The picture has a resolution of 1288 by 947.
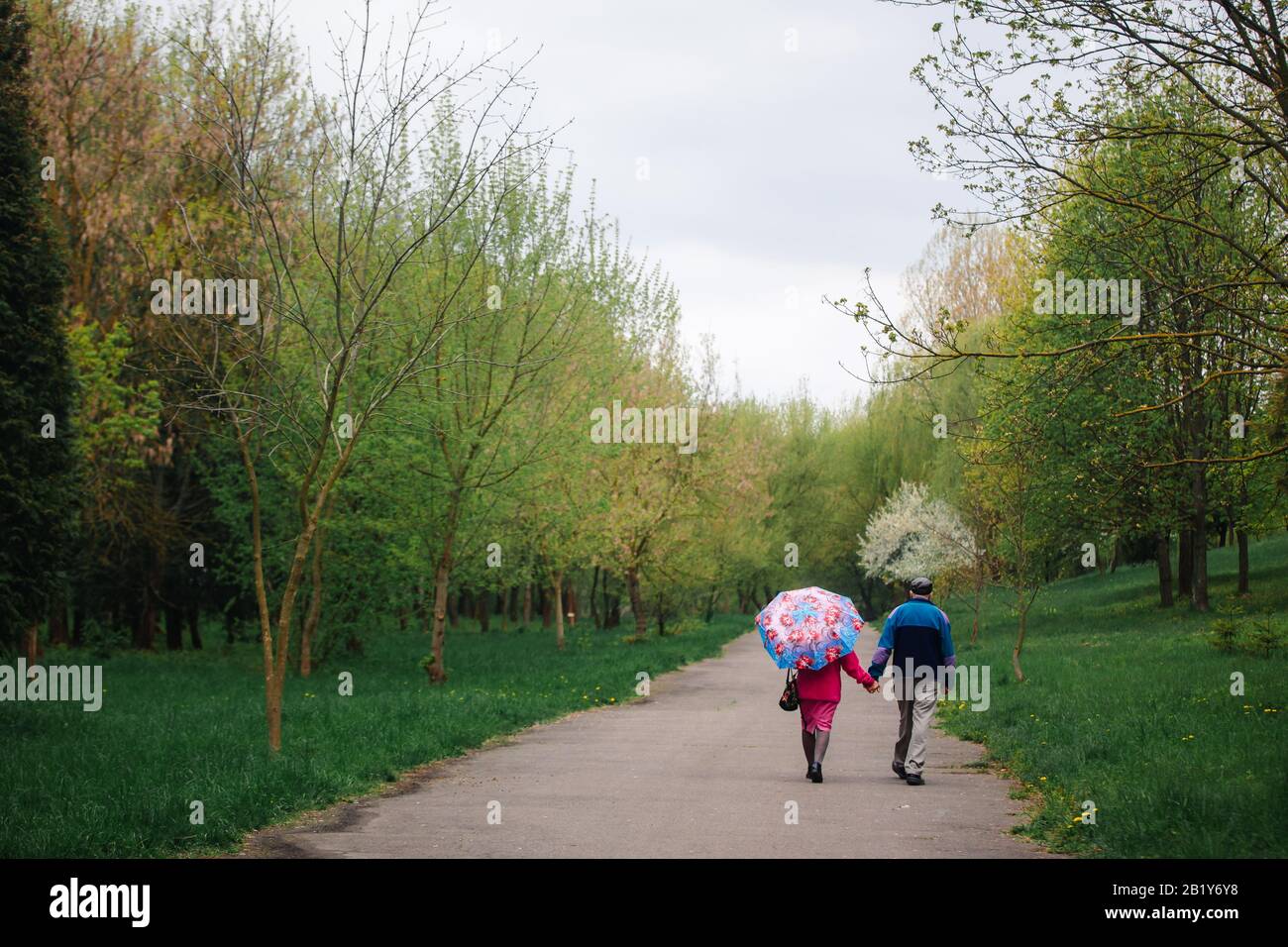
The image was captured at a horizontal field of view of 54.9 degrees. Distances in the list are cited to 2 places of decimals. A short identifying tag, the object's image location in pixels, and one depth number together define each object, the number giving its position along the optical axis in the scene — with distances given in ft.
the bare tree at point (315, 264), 38.83
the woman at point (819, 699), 40.04
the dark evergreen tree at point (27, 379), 62.23
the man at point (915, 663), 39.55
